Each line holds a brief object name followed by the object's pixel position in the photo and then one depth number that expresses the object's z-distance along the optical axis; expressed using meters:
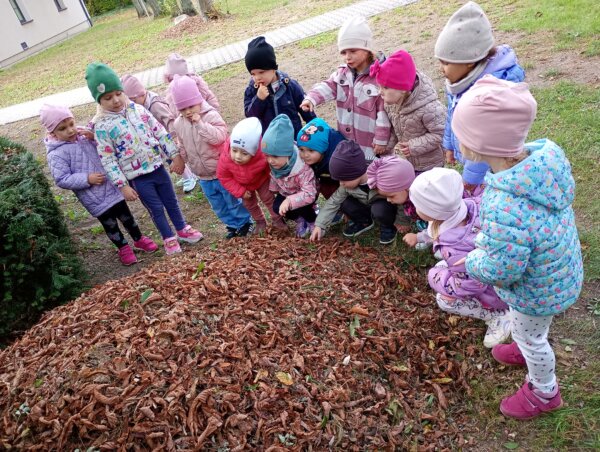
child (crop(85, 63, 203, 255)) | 4.35
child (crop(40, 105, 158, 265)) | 4.45
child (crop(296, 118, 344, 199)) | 4.11
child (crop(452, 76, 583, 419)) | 2.06
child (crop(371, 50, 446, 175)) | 3.62
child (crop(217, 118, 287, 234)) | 4.22
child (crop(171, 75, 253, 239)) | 4.51
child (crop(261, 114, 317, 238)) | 4.04
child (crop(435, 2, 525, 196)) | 3.13
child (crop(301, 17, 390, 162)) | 4.00
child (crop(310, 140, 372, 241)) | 3.90
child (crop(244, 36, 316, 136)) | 4.38
